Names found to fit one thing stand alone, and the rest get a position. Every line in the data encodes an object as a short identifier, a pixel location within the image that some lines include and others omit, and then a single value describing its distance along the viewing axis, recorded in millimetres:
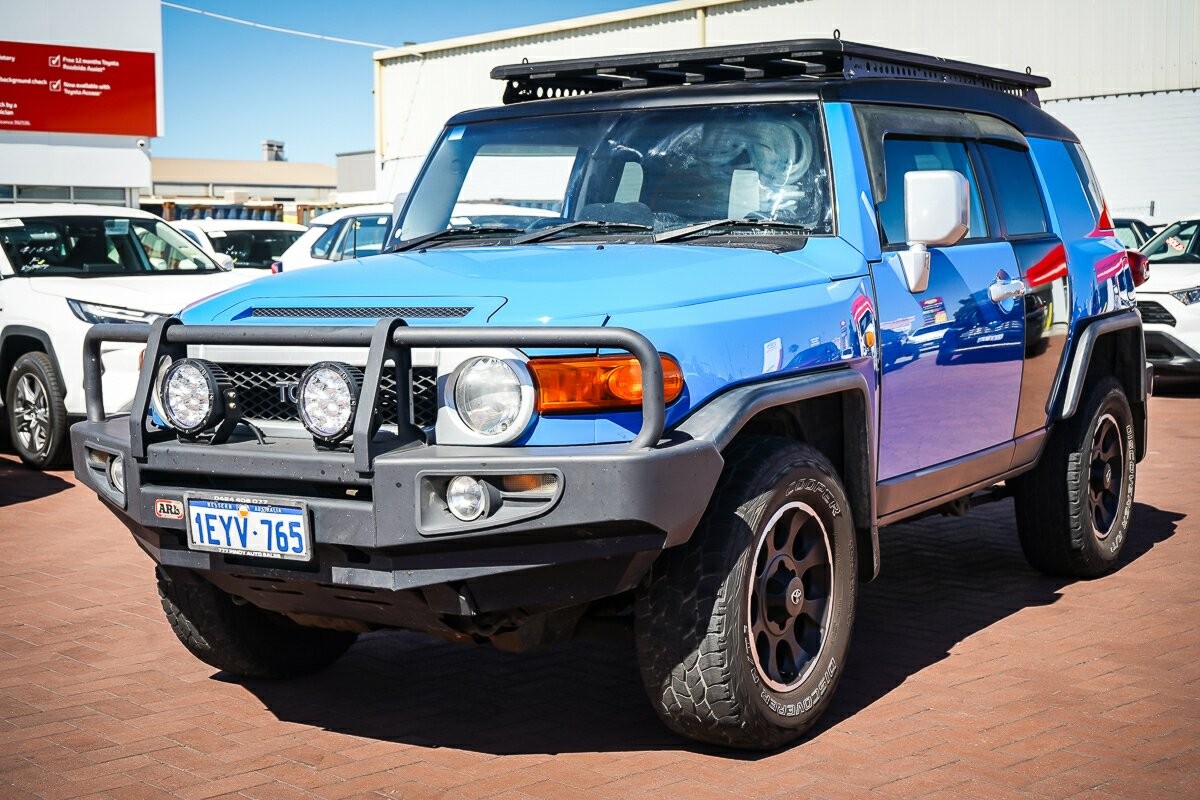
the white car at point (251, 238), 18031
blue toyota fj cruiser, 3764
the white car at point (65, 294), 10023
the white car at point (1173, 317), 13633
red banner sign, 18922
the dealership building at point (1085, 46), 23875
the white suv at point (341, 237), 15609
